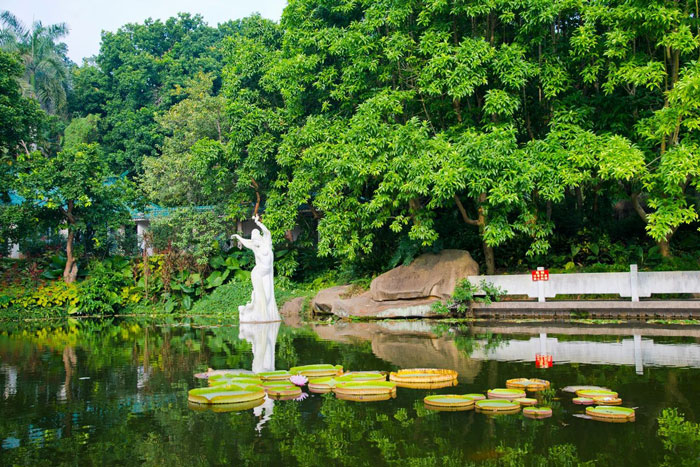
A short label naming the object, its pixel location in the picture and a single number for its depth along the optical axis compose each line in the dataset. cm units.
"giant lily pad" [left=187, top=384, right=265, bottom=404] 641
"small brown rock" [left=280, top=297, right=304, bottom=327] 1875
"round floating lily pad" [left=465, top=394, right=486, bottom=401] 597
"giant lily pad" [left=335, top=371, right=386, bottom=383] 711
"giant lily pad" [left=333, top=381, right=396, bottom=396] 658
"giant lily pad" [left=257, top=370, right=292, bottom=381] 748
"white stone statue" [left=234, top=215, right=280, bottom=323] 1594
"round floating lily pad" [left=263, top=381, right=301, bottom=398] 681
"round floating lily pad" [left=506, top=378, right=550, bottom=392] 650
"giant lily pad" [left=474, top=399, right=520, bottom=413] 567
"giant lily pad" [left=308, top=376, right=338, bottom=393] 701
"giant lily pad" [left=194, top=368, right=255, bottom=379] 768
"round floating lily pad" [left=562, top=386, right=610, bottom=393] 617
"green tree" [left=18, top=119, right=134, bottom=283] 2261
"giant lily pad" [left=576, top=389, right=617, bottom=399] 589
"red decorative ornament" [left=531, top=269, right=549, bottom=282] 1538
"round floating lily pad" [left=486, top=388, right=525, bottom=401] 598
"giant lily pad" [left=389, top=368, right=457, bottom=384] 699
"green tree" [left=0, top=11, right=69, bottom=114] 3575
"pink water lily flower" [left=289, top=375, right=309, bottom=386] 732
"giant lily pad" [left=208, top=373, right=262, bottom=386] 705
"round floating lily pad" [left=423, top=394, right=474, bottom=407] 584
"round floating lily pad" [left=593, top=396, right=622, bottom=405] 578
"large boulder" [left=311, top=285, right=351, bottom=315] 1808
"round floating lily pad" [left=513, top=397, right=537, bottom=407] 584
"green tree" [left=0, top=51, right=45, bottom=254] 2281
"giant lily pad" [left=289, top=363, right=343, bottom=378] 771
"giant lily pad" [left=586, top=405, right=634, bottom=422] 527
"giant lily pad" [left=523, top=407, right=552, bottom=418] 546
